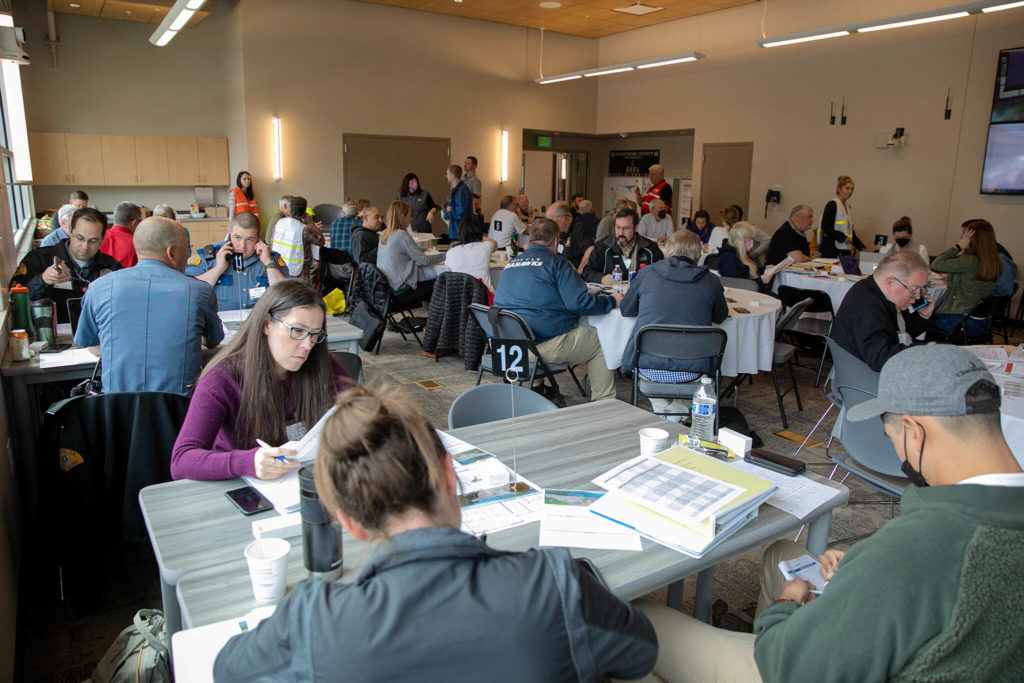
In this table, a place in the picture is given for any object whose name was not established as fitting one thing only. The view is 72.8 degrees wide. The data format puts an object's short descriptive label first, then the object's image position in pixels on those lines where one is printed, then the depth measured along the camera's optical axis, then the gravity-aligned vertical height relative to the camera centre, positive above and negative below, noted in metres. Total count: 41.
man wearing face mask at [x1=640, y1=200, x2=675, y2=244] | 8.98 -0.23
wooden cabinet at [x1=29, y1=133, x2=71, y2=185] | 9.61 +0.45
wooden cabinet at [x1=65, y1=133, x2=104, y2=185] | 9.84 +0.47
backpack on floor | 1.71 -1.15
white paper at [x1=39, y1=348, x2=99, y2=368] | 3.22 -0.78
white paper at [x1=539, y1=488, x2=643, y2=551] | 1.68 -0.80
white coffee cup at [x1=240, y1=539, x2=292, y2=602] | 1.40 -0.74
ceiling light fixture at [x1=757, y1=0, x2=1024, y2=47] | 6.52 +1.94
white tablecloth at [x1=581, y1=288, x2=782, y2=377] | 4.62 -0.87
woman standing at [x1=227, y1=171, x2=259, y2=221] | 9.90 +0.01
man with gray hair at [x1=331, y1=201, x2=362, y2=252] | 7.96 -0.37
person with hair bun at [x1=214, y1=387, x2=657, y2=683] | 0.94 -0.55
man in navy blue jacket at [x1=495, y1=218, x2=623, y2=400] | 4.68 -0.66
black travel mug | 1.42 -0.70
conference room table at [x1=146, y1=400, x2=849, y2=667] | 1.48 -0.81
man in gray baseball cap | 1.10 -0.61
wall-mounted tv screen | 8.09 +0.96
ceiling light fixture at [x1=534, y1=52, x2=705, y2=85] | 9.40 +2.02
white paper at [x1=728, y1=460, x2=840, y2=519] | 1.91 -0.80
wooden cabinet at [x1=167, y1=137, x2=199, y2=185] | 10.50 +0.50
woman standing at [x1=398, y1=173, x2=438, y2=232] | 10.18 +0.01
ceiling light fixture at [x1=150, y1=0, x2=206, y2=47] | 6.71 +1.88
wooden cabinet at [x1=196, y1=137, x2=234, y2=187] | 10.70 +0.53
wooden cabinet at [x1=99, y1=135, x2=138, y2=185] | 10.06 +0.48
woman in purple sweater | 2.10 -0.57
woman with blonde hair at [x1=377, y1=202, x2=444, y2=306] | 6.70 -0.56
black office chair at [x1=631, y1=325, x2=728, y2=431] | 3.94 -0.80
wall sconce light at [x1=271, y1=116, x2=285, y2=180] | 10.19 +0.59
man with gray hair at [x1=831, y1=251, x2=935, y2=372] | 3.53 -0.49
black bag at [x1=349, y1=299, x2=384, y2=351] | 5.52 -1.05
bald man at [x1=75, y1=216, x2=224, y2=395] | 2.91 -0.54
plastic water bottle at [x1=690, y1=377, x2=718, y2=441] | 2.36 -0.71
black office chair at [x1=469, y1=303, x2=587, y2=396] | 4.50 -0.84
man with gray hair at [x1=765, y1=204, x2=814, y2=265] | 7.26 -0.29
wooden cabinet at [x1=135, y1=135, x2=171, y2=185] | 10.29 +0.50
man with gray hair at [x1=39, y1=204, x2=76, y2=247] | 5.48 -0.32
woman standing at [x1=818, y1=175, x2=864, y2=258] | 8.50 -0.18
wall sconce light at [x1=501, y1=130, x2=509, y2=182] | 12.59 +0.80
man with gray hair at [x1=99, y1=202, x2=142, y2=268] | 5.29 -0.32
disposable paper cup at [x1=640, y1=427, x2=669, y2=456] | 2.19 -0.73
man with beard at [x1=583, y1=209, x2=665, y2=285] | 5.97 -0.41
